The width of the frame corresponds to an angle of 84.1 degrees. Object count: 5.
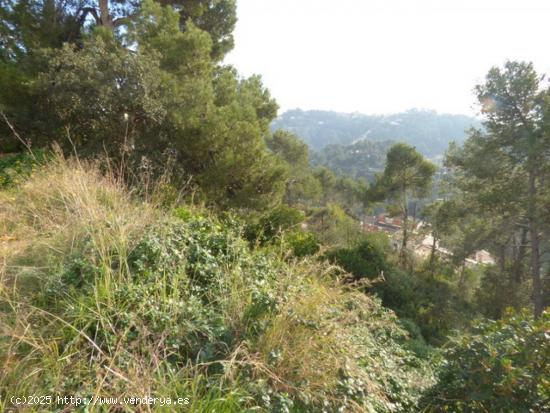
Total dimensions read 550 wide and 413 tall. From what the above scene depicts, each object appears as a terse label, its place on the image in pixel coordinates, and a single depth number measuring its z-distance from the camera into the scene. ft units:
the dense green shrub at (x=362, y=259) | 30.83
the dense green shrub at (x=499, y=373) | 5.24
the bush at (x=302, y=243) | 24.76
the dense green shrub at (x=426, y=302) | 33.27
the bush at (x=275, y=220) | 21.63
